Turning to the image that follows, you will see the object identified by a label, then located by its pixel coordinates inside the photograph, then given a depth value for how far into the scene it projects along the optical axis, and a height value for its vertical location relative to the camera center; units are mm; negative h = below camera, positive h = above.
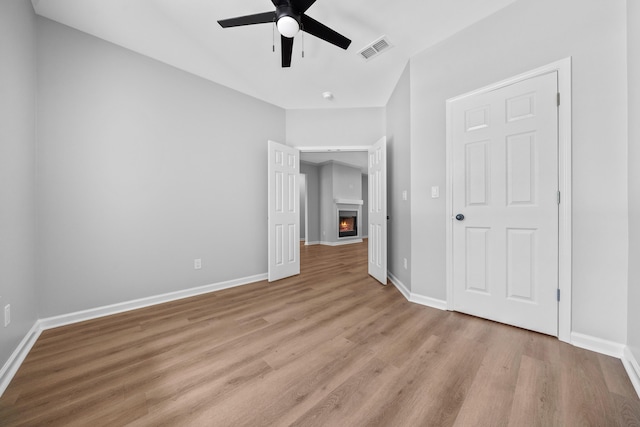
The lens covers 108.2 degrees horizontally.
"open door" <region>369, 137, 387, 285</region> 3158 -11
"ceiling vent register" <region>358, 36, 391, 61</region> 2340 +1714
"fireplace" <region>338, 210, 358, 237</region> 7743 -445
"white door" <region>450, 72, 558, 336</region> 1785 +52
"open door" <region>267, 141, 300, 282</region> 3402 -19
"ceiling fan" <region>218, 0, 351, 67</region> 1611 +1393
